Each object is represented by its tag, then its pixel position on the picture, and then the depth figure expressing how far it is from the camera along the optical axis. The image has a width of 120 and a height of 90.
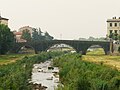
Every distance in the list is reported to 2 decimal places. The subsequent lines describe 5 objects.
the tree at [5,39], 113.19
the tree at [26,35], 184.25
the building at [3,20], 170.07
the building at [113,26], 170.75
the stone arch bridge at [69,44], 143.00
